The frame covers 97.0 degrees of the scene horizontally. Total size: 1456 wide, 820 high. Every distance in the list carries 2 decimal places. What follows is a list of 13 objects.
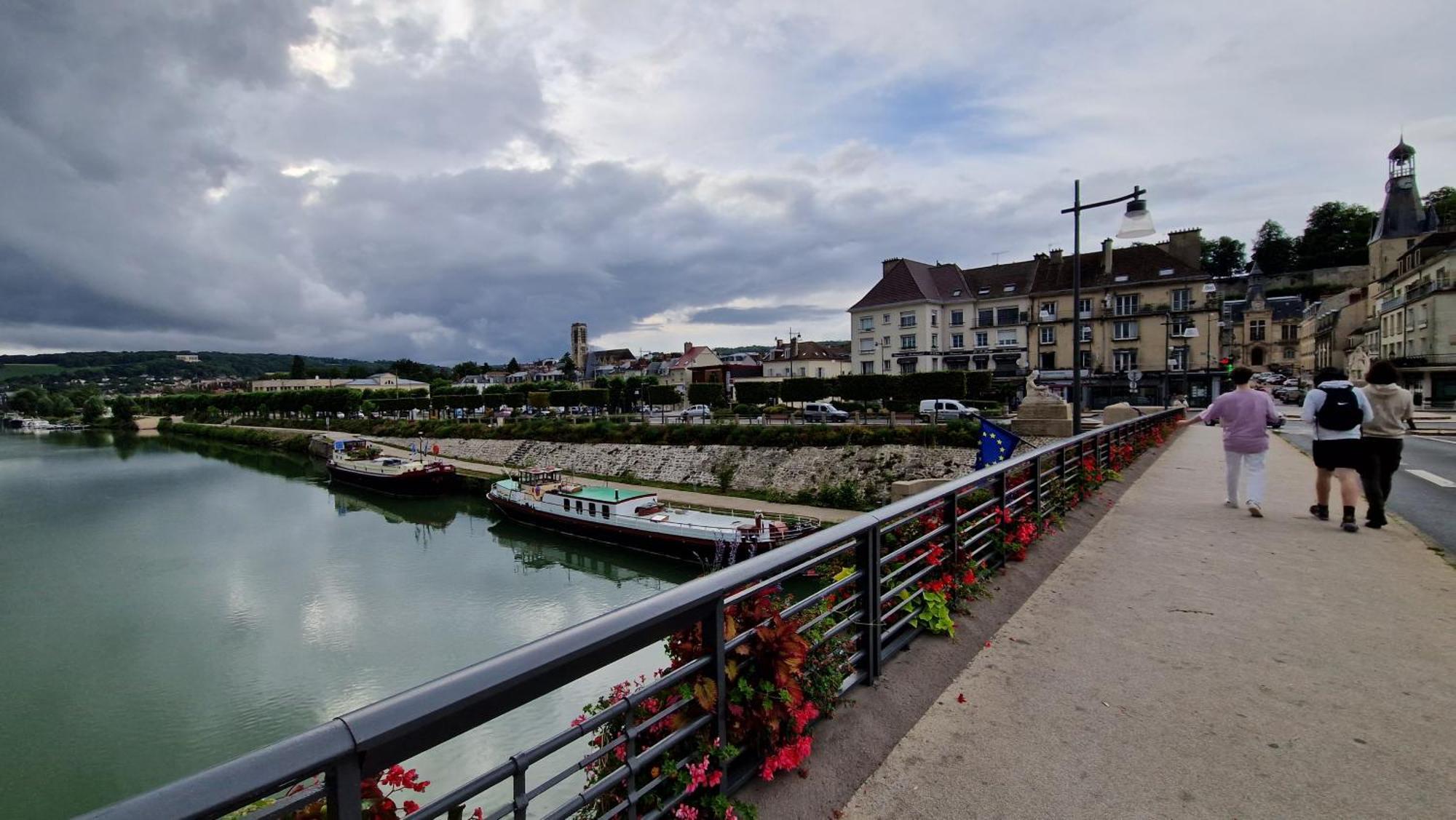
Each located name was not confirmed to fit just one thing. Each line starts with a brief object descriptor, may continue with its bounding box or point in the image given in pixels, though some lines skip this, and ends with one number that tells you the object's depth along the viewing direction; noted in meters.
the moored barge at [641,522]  20.17
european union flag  8.20
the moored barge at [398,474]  37.78
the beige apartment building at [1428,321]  40.78
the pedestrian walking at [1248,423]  6.95
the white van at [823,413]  33.31
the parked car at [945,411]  29.80
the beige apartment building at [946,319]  49.62
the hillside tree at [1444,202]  65.41
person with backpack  6.28
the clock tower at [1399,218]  60.09
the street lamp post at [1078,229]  10.95
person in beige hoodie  6.34
